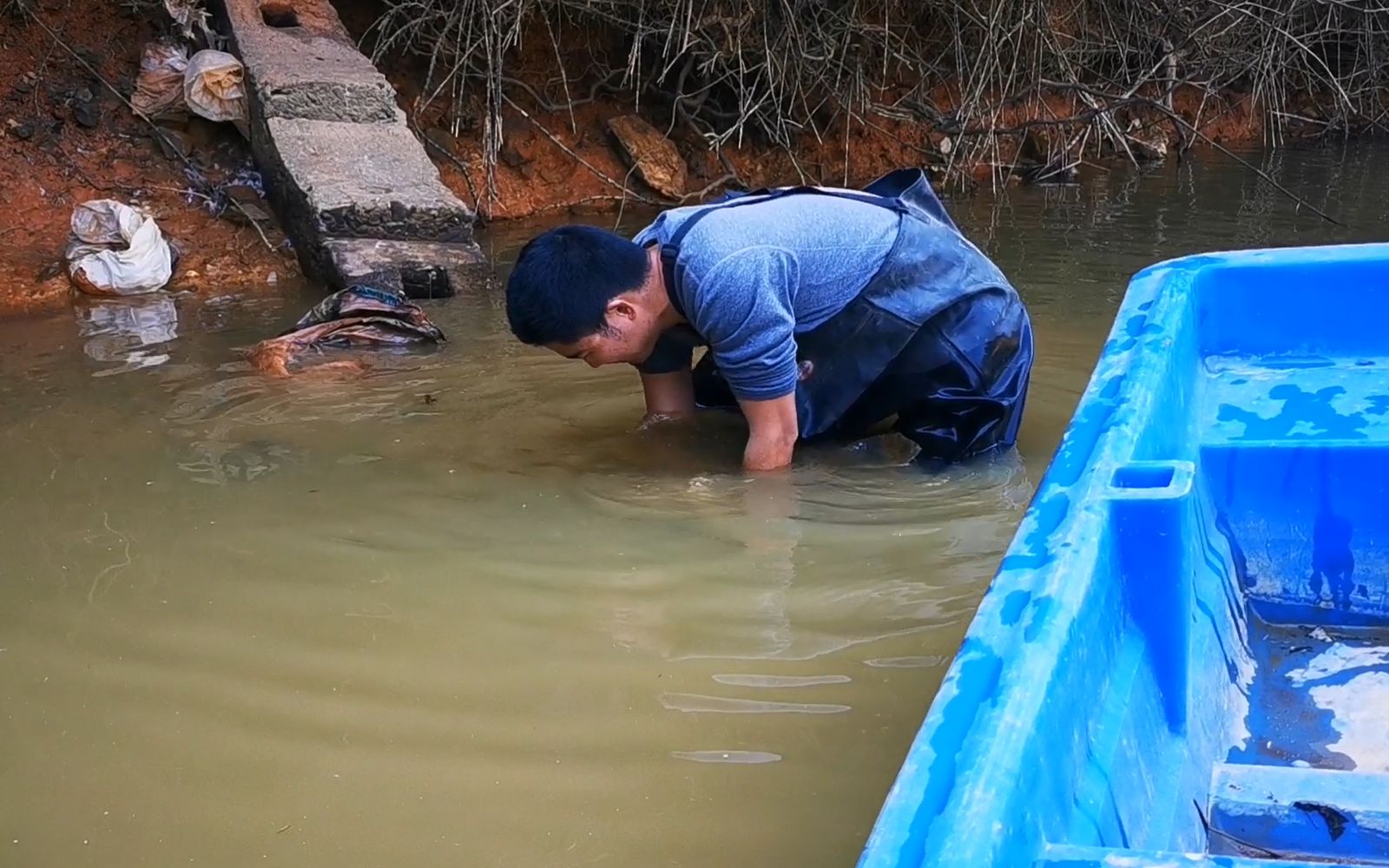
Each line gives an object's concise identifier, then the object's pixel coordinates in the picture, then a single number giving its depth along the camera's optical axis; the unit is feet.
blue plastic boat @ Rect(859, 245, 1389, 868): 3.99
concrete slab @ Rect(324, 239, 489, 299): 16.63
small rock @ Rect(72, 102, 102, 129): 20.53
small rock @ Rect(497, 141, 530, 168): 23.84
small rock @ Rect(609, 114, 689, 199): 24.13
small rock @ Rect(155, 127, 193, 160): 20.45
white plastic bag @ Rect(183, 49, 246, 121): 19.67
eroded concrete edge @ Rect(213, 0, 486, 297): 17.04
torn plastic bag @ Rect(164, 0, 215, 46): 20.48
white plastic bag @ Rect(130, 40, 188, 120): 20.51
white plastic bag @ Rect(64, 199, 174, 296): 17.20
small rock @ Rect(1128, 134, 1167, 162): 28.48
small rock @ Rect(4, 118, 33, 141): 20.08
